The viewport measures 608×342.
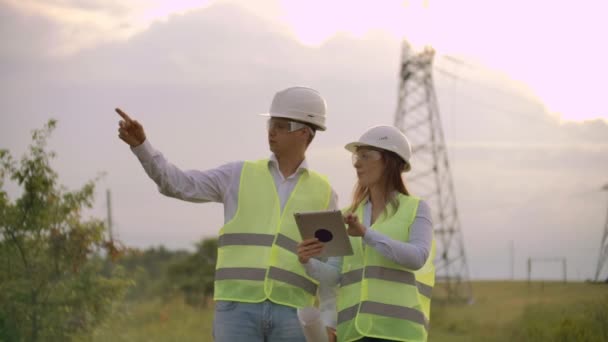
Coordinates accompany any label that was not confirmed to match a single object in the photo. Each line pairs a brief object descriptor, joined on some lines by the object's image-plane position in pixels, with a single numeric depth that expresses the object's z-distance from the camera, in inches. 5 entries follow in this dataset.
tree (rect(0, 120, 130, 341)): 546.6
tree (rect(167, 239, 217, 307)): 1508.4
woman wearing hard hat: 238.1
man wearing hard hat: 248.4
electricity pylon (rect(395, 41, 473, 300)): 1301.7
